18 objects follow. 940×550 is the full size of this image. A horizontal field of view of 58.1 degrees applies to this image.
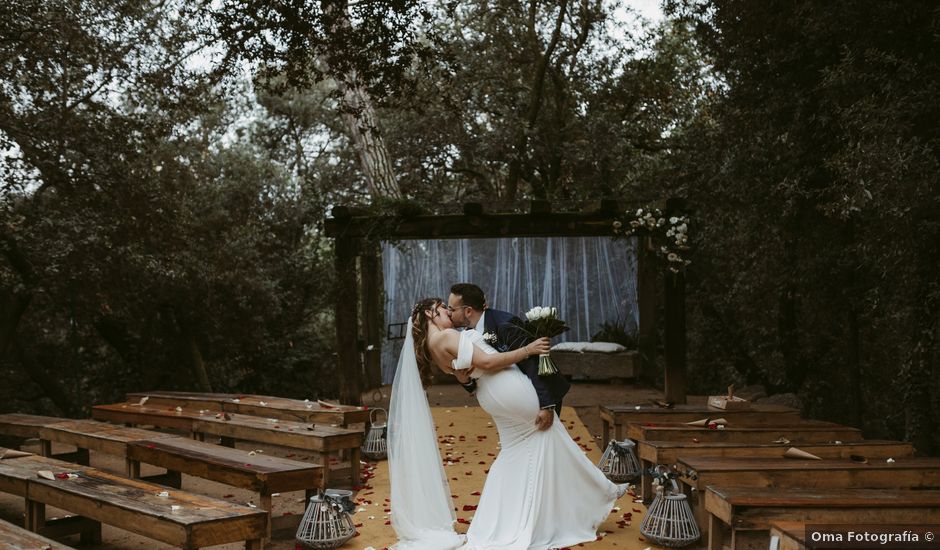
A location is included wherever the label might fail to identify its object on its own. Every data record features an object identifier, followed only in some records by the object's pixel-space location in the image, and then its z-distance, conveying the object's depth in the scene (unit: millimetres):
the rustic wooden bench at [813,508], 3740
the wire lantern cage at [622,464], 6410
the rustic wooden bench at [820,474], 4453
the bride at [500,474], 4812
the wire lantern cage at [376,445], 7766
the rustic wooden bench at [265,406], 7340
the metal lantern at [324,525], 4859
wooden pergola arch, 9633
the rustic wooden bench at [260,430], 6203
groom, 4918
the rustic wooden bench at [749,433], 5816
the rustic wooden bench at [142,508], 3910
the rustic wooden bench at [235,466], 5023
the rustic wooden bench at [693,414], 6523
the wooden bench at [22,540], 3822
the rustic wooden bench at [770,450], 5211
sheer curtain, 13586
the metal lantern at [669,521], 4777
